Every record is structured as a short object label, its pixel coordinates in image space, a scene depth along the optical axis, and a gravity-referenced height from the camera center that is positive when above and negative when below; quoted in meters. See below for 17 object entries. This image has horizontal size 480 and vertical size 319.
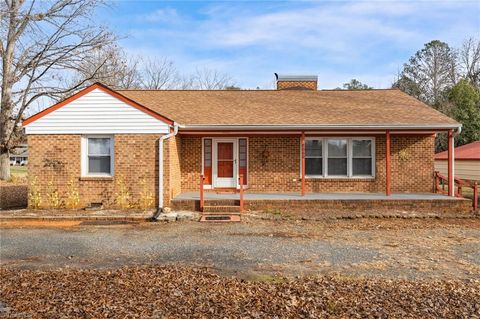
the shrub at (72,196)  11.88 -0.95
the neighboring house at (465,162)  20.77 +0.25
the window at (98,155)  12.05 +0.35
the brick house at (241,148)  11.83 +0.64
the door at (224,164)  14.30 +0.08
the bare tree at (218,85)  44.91 +9.57
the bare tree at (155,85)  41.16 +8.96
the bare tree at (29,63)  20.98 +5.98
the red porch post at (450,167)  12.74 -0.03
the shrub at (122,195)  11.84 -0.91
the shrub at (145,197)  11.85 -0.98
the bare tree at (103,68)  22.32 +6.29
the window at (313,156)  14.12 +0.36
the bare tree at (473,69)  39.73 +10.53
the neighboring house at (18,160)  81.03 +1.30
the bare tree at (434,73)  40.44 +10.25
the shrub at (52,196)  11.92 -0.96
